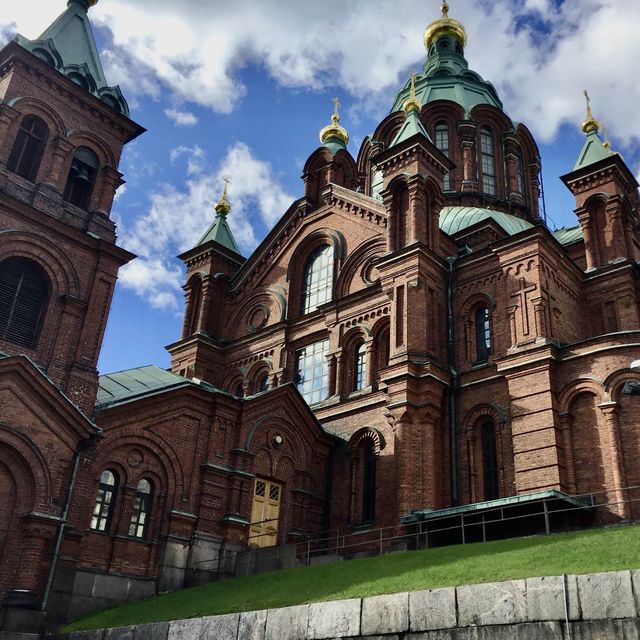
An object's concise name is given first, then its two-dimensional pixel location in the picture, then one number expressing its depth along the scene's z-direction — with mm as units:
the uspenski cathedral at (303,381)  19406
